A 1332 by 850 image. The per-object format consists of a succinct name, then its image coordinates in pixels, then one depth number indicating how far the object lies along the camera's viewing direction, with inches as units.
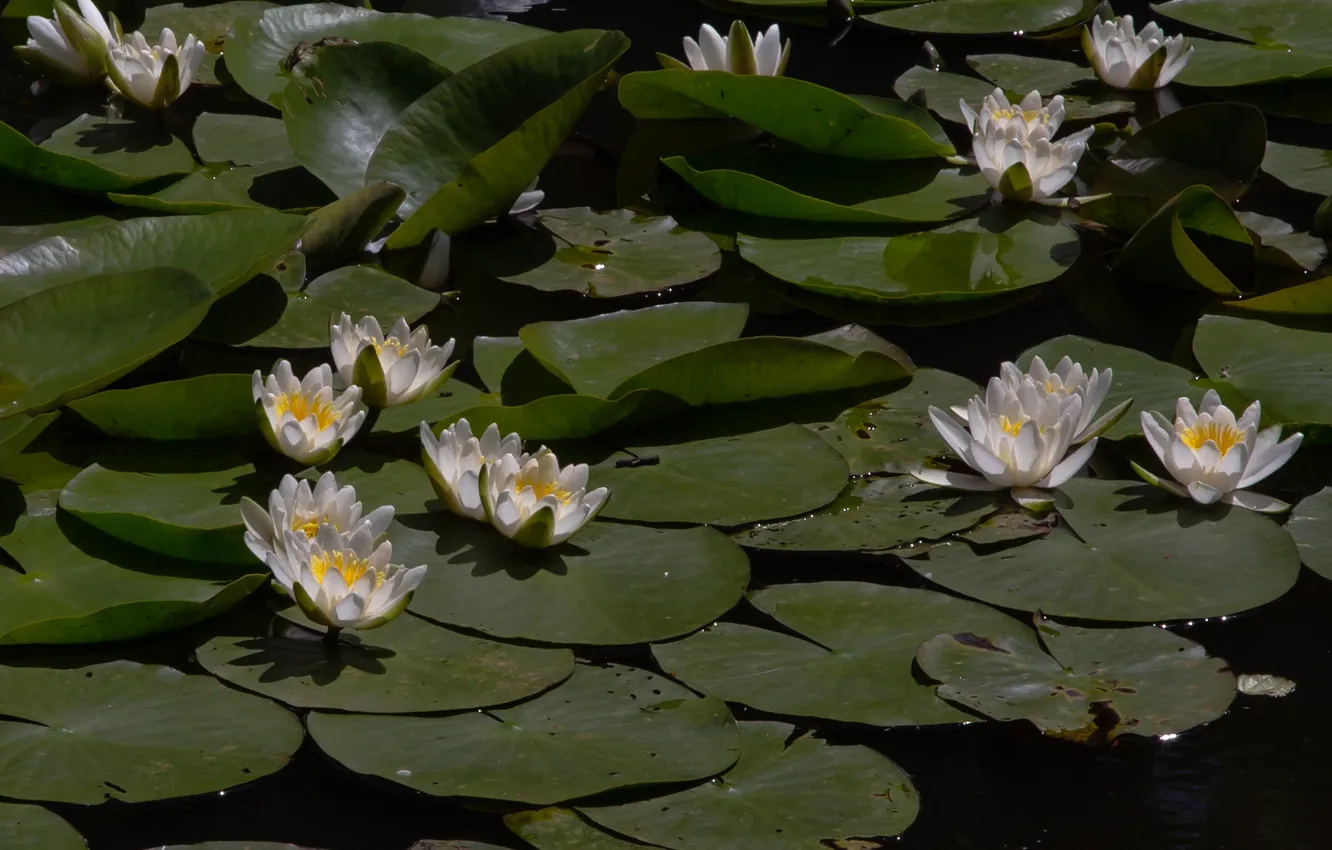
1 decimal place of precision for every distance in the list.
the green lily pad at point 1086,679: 155.8
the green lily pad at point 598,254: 249.1
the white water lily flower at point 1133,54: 314.0
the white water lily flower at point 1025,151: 265.0
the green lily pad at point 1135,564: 173.6
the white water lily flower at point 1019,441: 189.5
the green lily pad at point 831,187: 260.7
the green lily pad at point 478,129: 252.4
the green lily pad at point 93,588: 159.3
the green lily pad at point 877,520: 185.6
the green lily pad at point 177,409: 191.9
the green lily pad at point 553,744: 144.3
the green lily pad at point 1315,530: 182.1
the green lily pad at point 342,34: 301.4
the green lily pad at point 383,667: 154.7
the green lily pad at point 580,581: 167.9
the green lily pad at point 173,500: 170.6
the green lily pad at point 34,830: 134.6
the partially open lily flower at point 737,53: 291.9
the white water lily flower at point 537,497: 175.6
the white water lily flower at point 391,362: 198.4
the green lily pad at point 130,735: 142.7
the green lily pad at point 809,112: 271.0
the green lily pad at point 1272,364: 210.5
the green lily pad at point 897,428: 202.2
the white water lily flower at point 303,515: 164.9
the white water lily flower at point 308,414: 188.4
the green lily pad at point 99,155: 250.8
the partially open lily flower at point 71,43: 301.3
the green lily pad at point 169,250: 218.7
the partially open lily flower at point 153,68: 291.0
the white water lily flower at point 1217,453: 189.0
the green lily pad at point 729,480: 189.6
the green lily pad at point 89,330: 194.1
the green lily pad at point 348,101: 263.0
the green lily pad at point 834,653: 158.7
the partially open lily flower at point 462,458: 179.0
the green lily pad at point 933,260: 244.1
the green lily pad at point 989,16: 355.3
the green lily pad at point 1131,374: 212.8
